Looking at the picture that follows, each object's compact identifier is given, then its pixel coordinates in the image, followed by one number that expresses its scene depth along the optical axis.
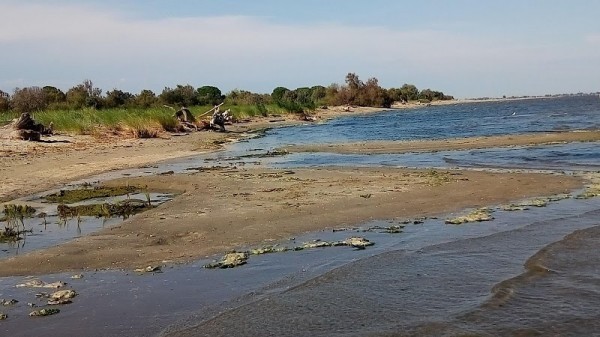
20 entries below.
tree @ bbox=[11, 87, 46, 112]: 43.31
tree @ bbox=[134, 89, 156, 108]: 56.02
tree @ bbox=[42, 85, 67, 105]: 50.32
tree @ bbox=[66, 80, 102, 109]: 49.51
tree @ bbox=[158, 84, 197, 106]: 65.06
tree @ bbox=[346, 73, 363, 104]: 111.75
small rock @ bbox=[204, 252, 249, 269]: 7.45
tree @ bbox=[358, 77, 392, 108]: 111.83
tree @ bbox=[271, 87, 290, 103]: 118.88
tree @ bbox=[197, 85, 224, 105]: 69.31
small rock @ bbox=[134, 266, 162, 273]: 7.23
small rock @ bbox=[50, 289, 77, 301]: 6.22
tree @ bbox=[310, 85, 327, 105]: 118.34
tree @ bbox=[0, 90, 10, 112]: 42.79
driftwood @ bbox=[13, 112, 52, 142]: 24.35
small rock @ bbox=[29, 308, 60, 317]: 5.73
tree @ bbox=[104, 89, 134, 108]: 54.19
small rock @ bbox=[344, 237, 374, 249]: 8.33
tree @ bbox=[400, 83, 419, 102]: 142.62
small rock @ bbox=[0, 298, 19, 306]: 6.07
